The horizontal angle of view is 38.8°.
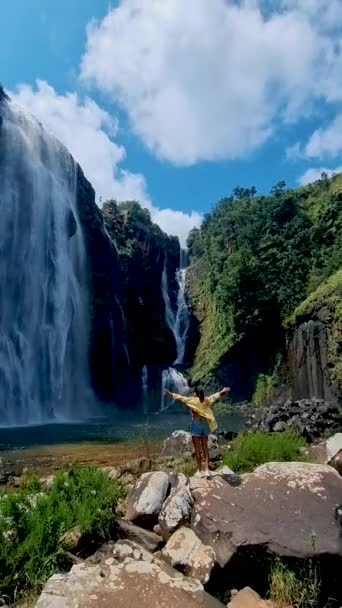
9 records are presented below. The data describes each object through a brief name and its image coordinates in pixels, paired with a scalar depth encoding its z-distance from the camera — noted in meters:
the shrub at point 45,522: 4.47
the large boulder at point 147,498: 5.85
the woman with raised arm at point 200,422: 8.02
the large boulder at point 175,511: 5.55
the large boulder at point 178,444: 12.08
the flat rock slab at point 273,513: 5.23
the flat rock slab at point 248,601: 4.63
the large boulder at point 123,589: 4.00
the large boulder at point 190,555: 4.93
